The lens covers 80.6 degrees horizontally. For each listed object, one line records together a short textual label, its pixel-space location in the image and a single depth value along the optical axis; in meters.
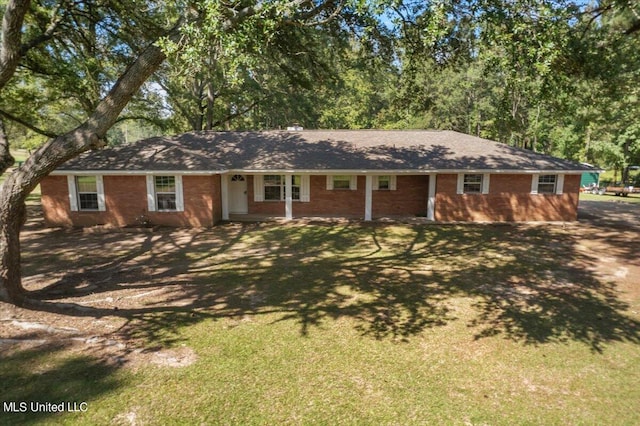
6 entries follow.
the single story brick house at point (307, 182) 16.73
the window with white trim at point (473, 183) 17.81
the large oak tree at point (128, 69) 7.08
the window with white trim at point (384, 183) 18.92
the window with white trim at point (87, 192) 16.92
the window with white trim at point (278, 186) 19.02
